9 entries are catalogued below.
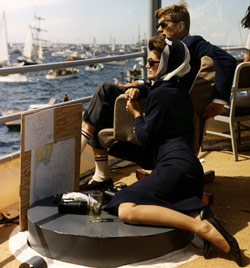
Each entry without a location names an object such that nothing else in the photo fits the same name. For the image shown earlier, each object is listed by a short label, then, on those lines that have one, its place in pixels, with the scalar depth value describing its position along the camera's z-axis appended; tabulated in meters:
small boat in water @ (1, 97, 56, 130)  43.53
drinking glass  2.68
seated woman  2.56
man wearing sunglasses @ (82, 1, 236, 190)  3.19
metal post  4.69
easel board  2.91
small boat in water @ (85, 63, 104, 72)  86.62
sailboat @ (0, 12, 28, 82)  53.00
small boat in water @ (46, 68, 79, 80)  75.62
